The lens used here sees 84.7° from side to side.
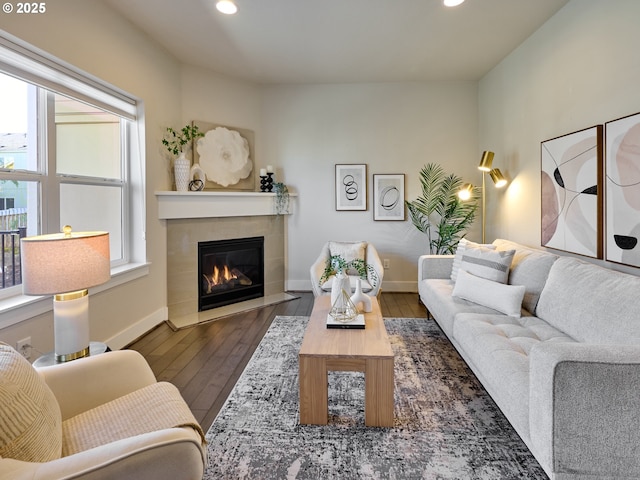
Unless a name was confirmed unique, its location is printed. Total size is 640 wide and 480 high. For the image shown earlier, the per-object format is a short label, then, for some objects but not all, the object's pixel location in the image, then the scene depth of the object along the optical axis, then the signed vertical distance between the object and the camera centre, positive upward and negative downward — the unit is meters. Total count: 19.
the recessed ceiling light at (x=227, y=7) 2.69 +1.77
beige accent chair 0.89 -0.59
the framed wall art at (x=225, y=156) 4.08 +0.92
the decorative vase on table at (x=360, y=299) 2.52 -0.48
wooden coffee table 1.83 -0.76
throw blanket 1.17 -0.67
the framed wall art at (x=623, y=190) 2.09 +0.26
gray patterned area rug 1.57 -1.04
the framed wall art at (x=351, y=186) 4.67 +0.61
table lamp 1.55 -0.19
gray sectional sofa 1.25 -0.58
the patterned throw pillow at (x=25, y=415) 0.91 -0.51
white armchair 3.60 -0.34
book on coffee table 2.20 -0.58
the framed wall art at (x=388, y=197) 4.65 +0.47
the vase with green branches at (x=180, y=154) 3.62 +0.82
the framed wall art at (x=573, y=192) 2.40 +0.30
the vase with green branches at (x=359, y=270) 2.57 -0.33
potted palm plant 4.21 +0.28
